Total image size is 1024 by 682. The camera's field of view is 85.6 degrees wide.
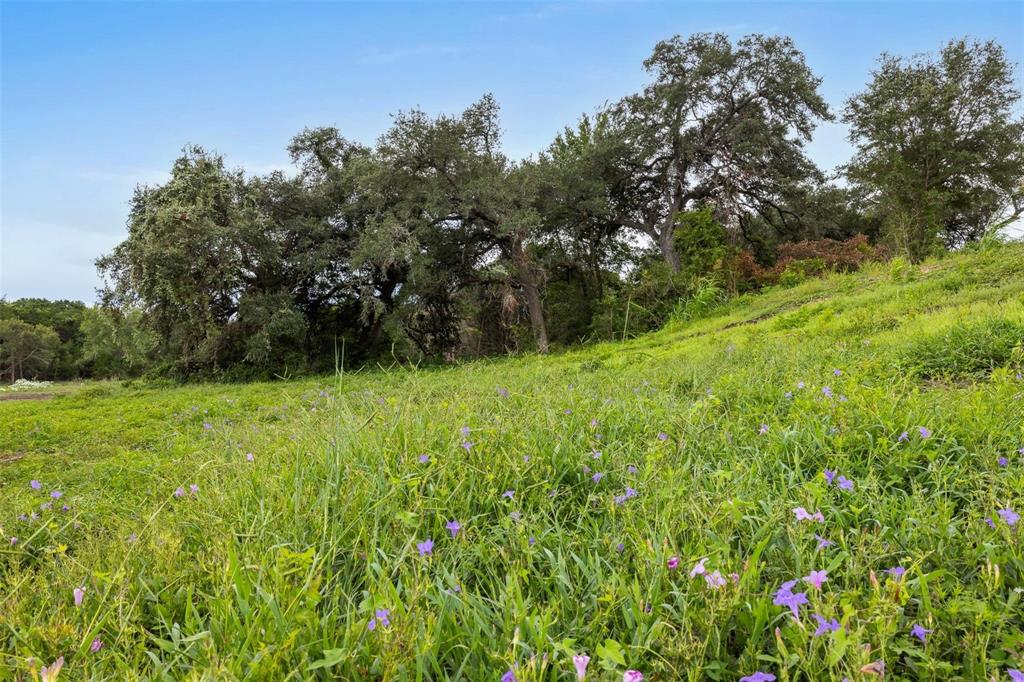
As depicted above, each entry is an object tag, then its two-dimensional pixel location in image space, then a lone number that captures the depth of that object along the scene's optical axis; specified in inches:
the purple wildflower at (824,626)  40.3
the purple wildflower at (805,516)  56.5
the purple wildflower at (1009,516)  55.6
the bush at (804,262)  605.6
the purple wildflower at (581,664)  36.6
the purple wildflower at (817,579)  43.9
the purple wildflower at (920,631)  44.5
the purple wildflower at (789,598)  42.6
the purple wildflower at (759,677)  38.0
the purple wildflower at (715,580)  46.2
